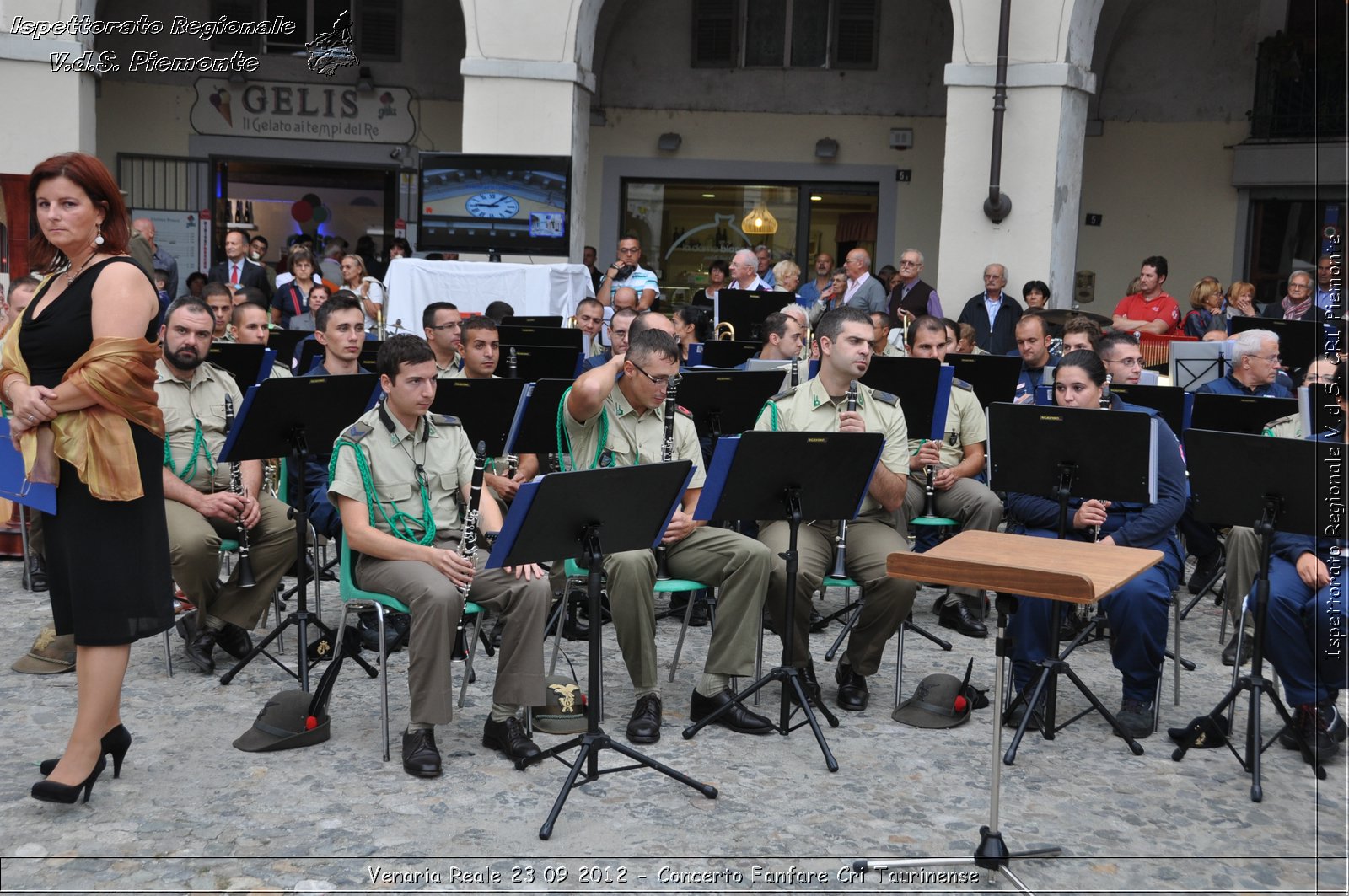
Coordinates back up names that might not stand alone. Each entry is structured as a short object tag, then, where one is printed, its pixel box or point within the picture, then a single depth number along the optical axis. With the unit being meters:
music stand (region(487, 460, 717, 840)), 4.26
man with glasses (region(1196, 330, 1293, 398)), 7.36
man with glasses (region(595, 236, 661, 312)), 10.83
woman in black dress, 4.06
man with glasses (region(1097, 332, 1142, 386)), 7.03
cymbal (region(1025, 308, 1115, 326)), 10.16
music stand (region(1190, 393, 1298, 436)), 6.68
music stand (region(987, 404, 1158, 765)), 5.28
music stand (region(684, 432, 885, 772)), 5.03
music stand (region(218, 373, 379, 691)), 5.43
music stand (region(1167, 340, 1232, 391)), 8.29
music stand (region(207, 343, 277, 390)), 6.70
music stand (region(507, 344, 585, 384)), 7.47
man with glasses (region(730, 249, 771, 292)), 11.28
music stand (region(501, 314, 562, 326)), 9.44
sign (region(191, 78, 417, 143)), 16.86
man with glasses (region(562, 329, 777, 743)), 5.27
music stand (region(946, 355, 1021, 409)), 7.59
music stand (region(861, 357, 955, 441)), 6.73
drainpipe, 11.77
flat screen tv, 12.26
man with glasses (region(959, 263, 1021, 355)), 11.63
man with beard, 5.74
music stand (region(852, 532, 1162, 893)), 3.73
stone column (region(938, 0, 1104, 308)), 11.78
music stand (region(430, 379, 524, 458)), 6.08
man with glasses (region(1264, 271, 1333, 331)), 10.03
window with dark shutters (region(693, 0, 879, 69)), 16.33
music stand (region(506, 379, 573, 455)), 6.09
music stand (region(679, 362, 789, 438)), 6.64
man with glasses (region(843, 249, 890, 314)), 11.48
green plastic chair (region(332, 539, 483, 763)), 4.89
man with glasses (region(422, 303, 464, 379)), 7.55
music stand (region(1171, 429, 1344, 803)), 4.78
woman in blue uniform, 5.44
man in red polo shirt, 10.95
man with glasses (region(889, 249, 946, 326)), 11.75
